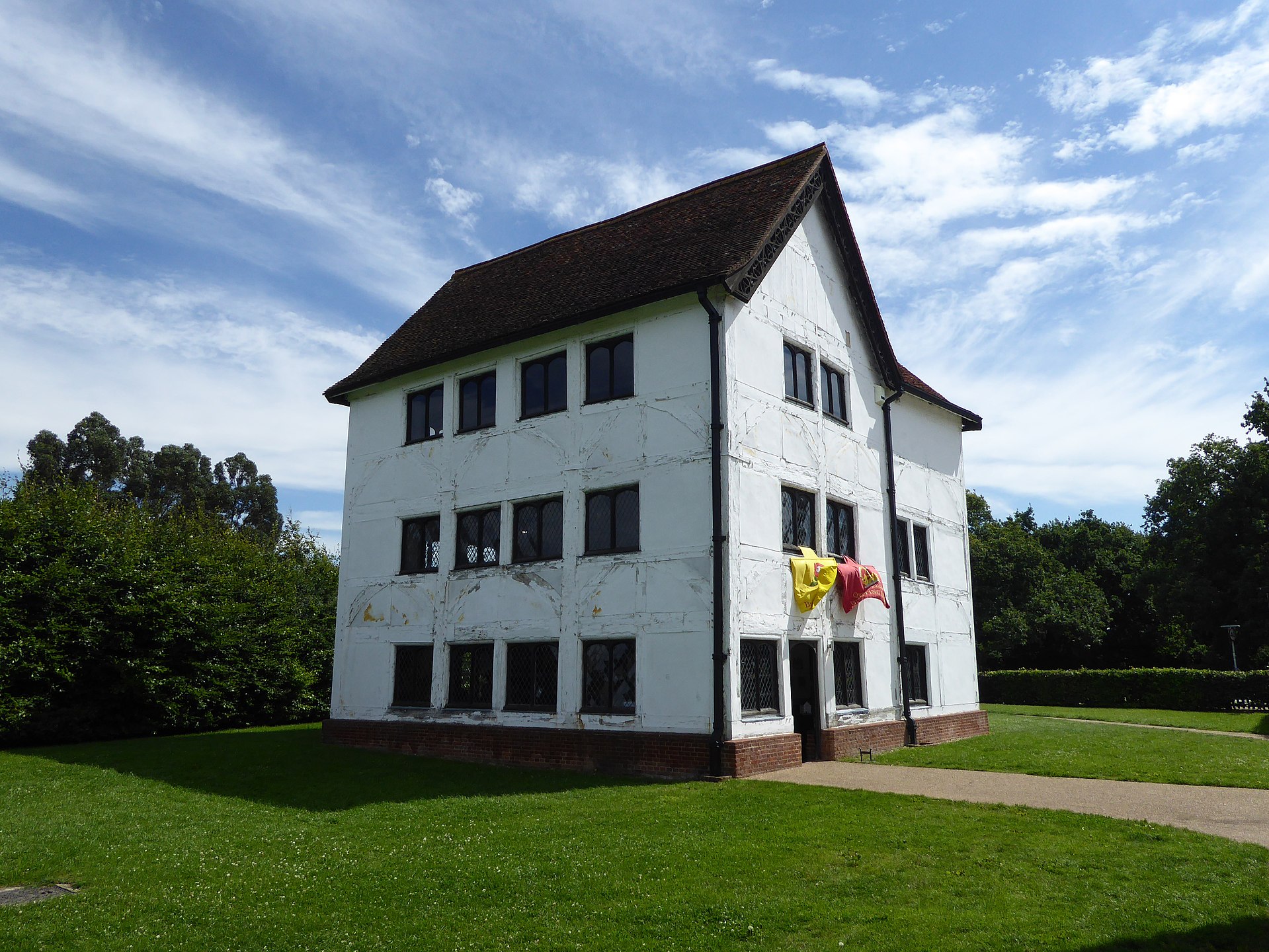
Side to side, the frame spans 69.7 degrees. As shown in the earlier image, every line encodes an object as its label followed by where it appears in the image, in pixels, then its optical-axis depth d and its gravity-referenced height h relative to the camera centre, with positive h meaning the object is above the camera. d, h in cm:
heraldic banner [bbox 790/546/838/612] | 1844 +178
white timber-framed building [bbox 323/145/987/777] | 1733 +344
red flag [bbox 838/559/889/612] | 1986 +178
